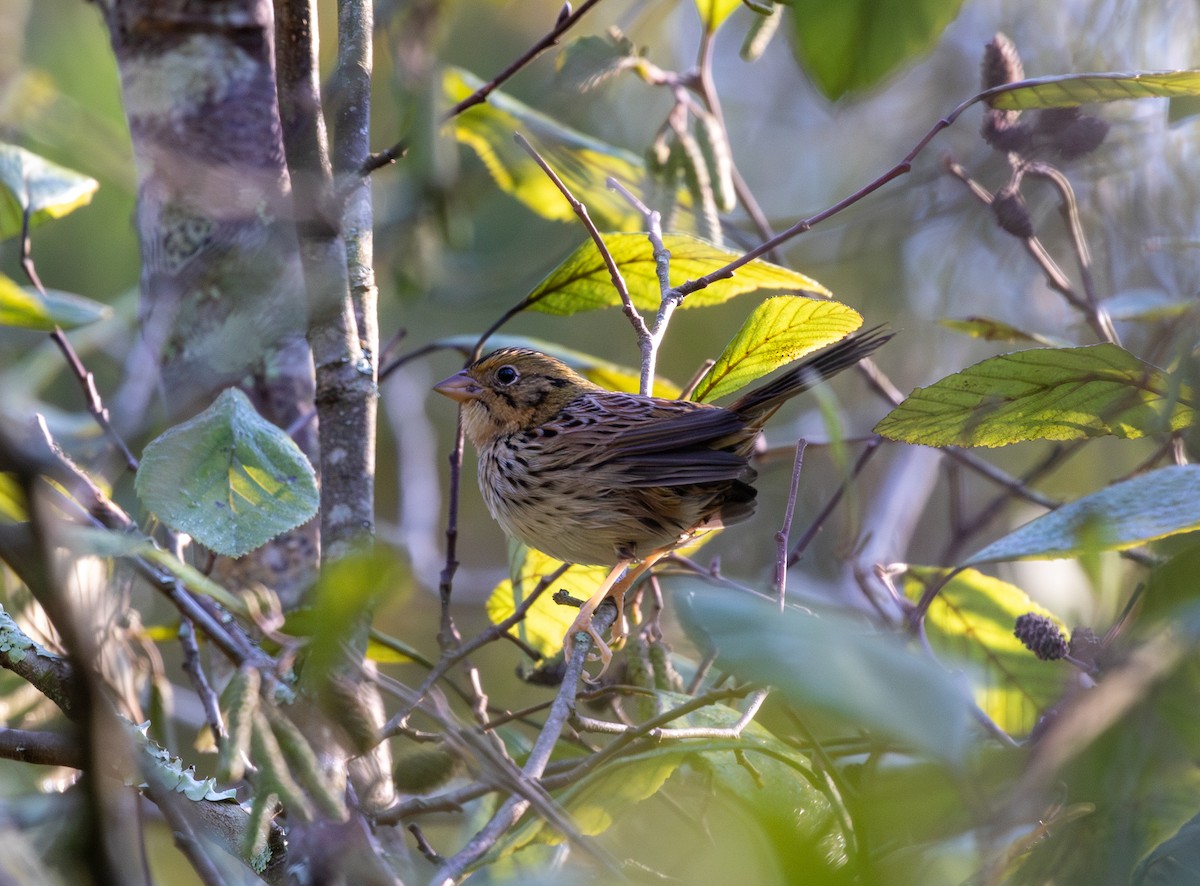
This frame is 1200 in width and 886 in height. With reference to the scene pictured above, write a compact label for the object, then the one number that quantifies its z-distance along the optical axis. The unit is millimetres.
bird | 5406
